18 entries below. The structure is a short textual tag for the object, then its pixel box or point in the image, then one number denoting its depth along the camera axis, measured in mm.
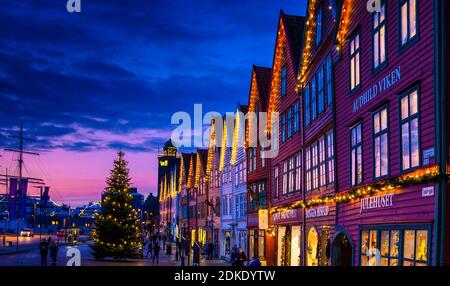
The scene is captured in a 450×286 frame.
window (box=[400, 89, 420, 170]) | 15383
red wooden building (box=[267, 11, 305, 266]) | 30922
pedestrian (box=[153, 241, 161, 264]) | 46750
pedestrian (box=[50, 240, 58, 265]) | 42531
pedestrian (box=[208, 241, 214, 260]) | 55388
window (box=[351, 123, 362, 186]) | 20328
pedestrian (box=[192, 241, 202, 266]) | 40000
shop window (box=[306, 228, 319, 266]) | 26850
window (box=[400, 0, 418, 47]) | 15555
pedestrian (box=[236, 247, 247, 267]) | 31836
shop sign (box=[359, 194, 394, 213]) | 17344
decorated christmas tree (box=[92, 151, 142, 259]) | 47500
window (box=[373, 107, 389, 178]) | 17688
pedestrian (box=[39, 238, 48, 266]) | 39897
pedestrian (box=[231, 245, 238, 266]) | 37312
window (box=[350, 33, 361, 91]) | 20594
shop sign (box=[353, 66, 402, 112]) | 16766
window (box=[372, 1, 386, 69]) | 17906
